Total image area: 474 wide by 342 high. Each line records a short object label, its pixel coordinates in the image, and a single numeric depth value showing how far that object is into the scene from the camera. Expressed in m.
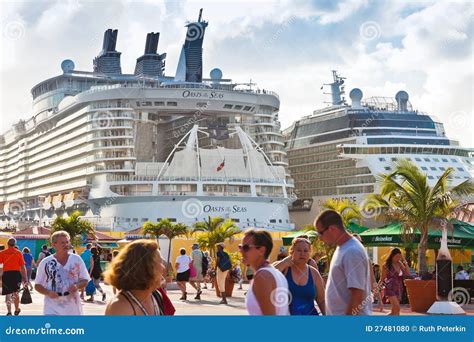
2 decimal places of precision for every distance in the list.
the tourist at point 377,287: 13.16
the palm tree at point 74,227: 37.62
